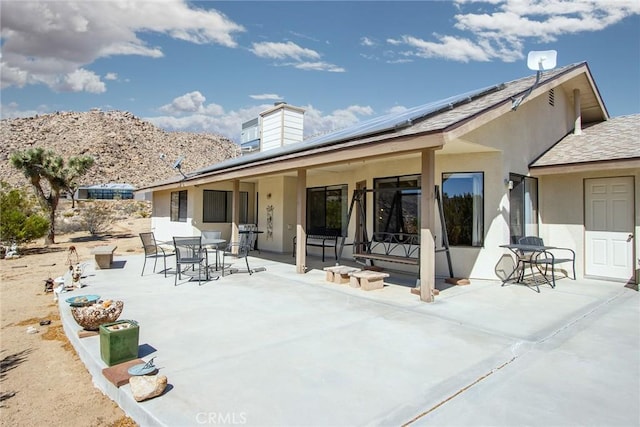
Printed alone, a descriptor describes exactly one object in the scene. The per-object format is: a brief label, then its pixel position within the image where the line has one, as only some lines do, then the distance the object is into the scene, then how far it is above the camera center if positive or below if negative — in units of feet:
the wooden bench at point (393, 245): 30.09 -2.33
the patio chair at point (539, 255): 24.91 -2.79
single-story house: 22.35 +3.16
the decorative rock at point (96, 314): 15.06 -3.98
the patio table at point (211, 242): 30.85 -2.10
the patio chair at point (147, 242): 31.99 -2.23
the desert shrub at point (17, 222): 46.78 -0.84
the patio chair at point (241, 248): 30.27 -3.65
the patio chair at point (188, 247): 26.32 -2.30
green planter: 11.98 -4.16
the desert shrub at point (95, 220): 71.82 -0.83
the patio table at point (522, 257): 24.14 -2.85
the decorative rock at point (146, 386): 9.82 -4.55
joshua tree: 57.52 +7.06
